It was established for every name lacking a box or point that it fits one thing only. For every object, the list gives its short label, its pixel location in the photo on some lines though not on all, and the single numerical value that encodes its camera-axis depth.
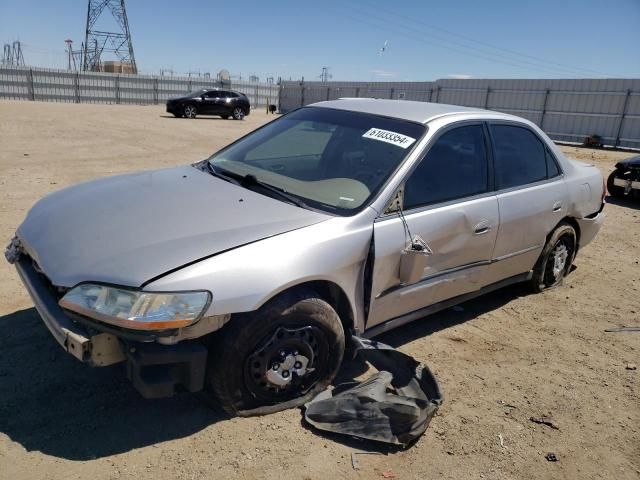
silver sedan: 2.33
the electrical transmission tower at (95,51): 52.19
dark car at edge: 9.54
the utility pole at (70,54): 55.12
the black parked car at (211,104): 24.39
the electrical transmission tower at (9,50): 59.29
